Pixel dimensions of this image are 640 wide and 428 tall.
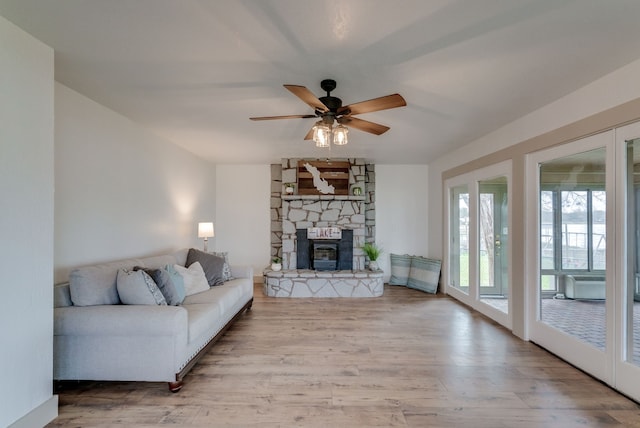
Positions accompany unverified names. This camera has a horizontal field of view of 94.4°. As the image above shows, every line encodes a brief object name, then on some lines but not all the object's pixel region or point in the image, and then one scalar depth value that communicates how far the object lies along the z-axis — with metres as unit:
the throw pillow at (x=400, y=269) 5.94
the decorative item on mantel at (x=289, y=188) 5.66
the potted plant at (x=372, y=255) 5.45
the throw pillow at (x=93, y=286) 2.40
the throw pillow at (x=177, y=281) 2.95
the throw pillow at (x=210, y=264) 3.86
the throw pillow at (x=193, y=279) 3.35
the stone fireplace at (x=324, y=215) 5.66
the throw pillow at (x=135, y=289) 2.50
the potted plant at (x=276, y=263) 5.36
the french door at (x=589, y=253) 2.31
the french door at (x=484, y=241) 3.81
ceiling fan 2.21
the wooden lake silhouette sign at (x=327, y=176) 5.77
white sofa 2.24
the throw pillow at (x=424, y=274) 5.39
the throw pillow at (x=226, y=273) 3.98
